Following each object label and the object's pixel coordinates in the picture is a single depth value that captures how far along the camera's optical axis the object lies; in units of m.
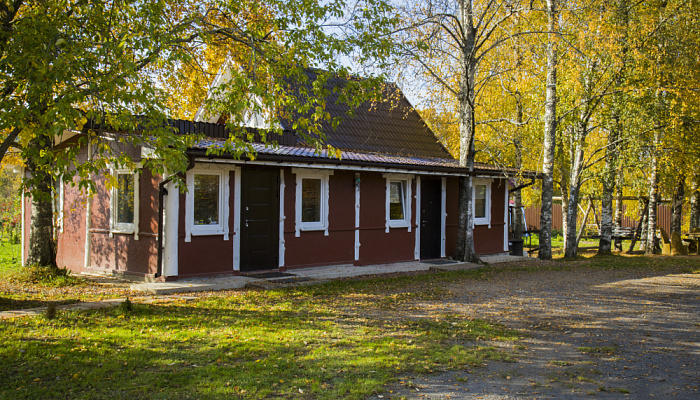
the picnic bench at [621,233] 23.34
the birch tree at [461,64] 14.88
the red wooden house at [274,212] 11.46
